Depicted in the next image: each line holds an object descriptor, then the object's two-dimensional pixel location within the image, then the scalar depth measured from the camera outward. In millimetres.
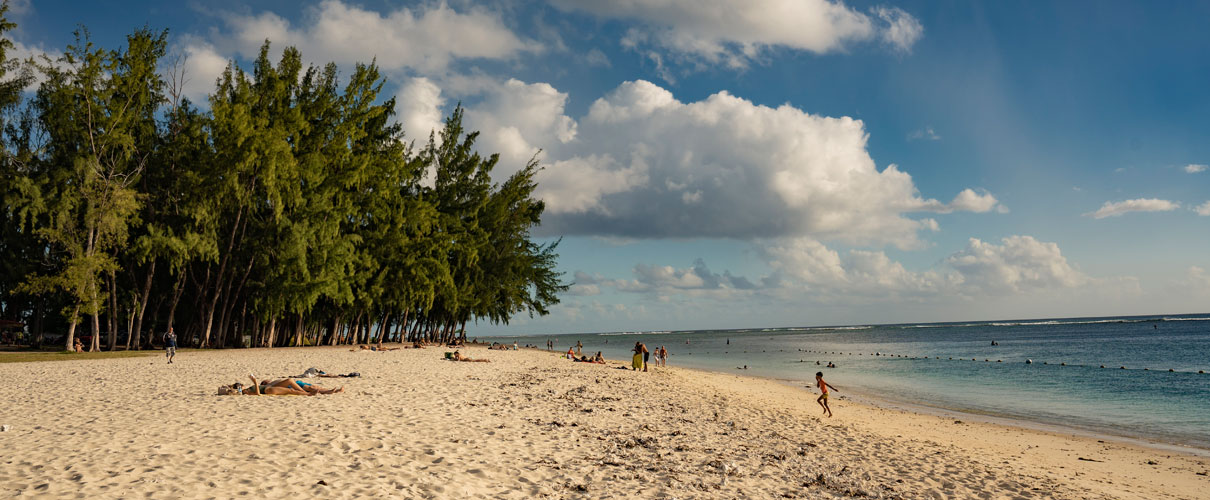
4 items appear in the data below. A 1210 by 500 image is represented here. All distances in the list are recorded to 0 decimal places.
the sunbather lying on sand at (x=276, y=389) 15398
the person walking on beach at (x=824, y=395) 21223
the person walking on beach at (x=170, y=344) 25422
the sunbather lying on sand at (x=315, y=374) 19962
